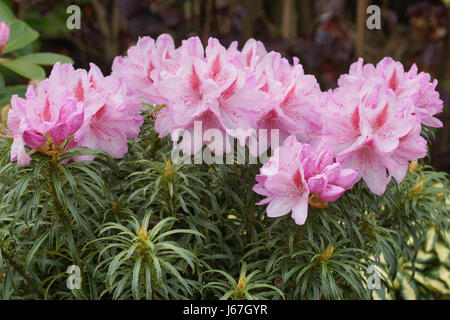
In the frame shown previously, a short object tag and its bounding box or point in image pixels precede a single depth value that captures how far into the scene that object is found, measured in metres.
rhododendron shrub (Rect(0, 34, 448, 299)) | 0.90
